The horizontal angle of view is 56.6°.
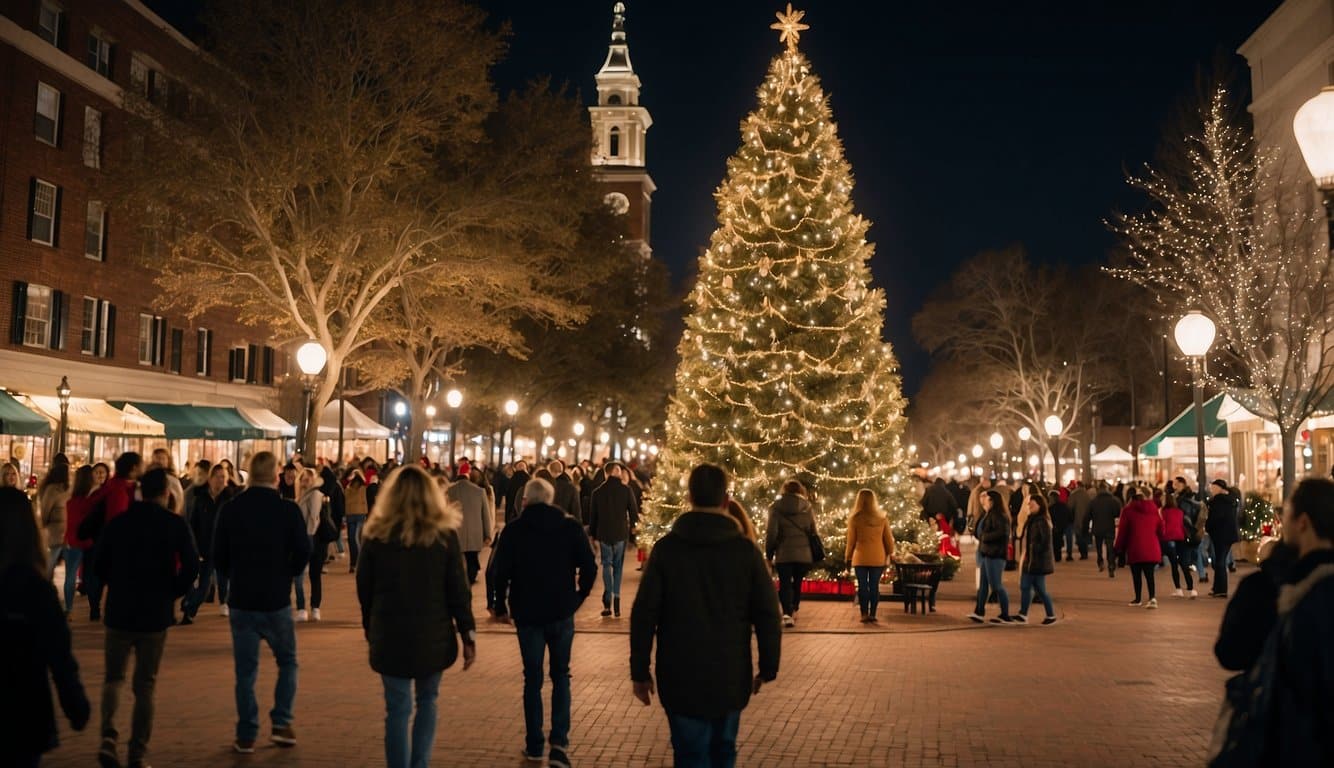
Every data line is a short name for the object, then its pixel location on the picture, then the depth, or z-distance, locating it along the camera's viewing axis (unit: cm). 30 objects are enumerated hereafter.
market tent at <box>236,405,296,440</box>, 4572
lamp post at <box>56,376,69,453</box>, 2978
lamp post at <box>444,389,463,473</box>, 4094
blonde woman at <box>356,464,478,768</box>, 696
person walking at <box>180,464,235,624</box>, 1658
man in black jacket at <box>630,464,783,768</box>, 580
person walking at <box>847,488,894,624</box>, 1689
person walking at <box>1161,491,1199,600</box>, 2102
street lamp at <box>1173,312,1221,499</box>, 1752
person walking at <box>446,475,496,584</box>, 1566
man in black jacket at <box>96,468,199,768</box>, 805
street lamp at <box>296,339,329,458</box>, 2120
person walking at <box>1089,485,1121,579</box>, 2680
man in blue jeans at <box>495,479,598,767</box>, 845
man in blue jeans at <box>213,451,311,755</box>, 869
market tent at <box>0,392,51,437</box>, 2980
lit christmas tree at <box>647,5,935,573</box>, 2117
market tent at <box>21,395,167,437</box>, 3412
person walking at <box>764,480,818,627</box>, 1636
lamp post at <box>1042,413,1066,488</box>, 3464
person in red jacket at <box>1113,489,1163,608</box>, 1881
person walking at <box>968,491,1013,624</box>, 1692
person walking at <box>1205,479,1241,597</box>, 2081
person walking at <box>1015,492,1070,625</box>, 1688
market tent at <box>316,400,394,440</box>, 4356
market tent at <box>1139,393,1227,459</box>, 4144
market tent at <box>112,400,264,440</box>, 3997
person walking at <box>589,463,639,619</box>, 1767
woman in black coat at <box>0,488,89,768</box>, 505
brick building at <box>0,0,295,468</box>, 3359
